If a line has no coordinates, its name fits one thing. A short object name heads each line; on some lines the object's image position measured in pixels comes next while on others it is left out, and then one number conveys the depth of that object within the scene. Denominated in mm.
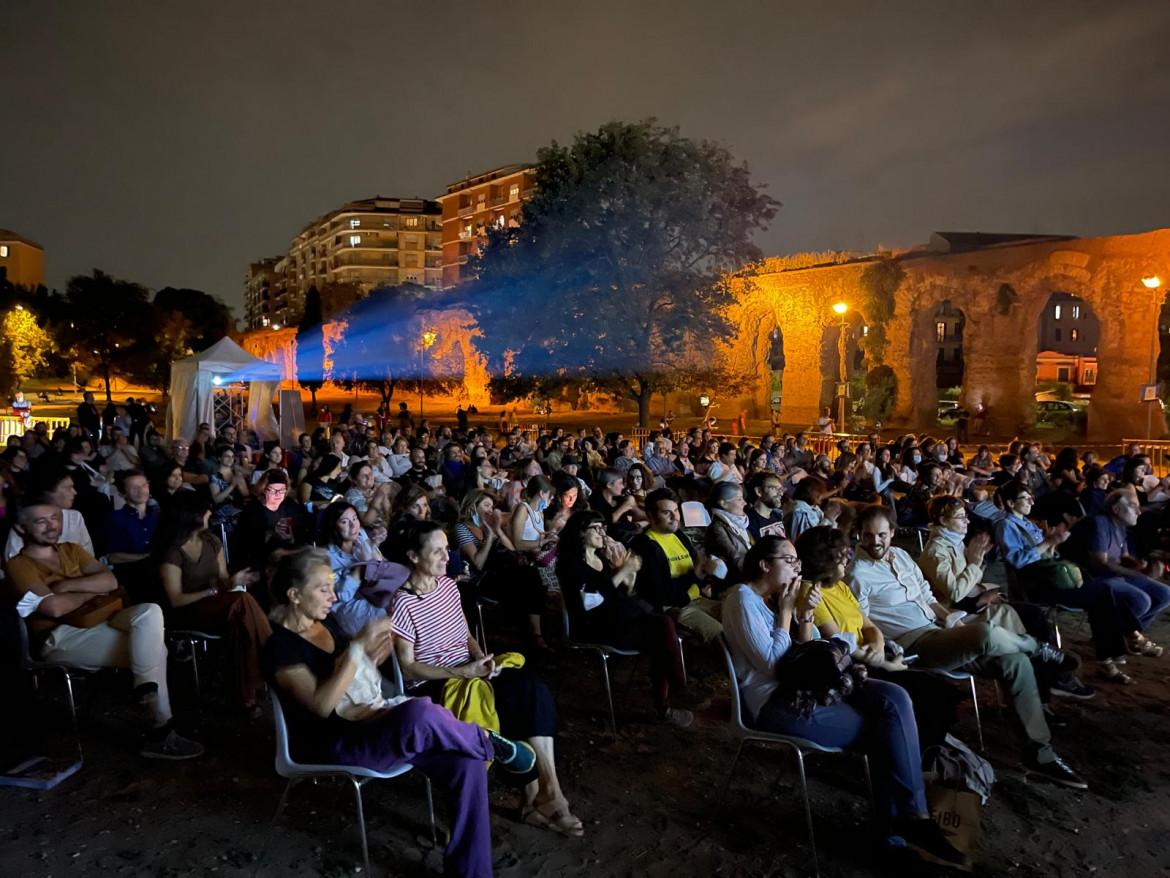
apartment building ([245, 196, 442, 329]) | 91875
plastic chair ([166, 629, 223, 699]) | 4461
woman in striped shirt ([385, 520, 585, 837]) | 3404
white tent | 17125
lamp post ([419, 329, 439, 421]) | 42938
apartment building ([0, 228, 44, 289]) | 73688
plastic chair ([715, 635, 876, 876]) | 3238
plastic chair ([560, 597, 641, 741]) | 4449
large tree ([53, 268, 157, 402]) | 44312
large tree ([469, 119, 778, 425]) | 19391
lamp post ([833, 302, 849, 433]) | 32250
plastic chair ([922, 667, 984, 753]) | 4031
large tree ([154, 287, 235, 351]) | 63188
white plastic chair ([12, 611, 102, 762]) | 3900
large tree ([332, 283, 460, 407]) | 43250
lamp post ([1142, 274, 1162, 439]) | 23725
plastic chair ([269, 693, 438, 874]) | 2977
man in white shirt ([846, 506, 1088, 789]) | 3924
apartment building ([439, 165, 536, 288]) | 72812
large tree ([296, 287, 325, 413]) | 49906
